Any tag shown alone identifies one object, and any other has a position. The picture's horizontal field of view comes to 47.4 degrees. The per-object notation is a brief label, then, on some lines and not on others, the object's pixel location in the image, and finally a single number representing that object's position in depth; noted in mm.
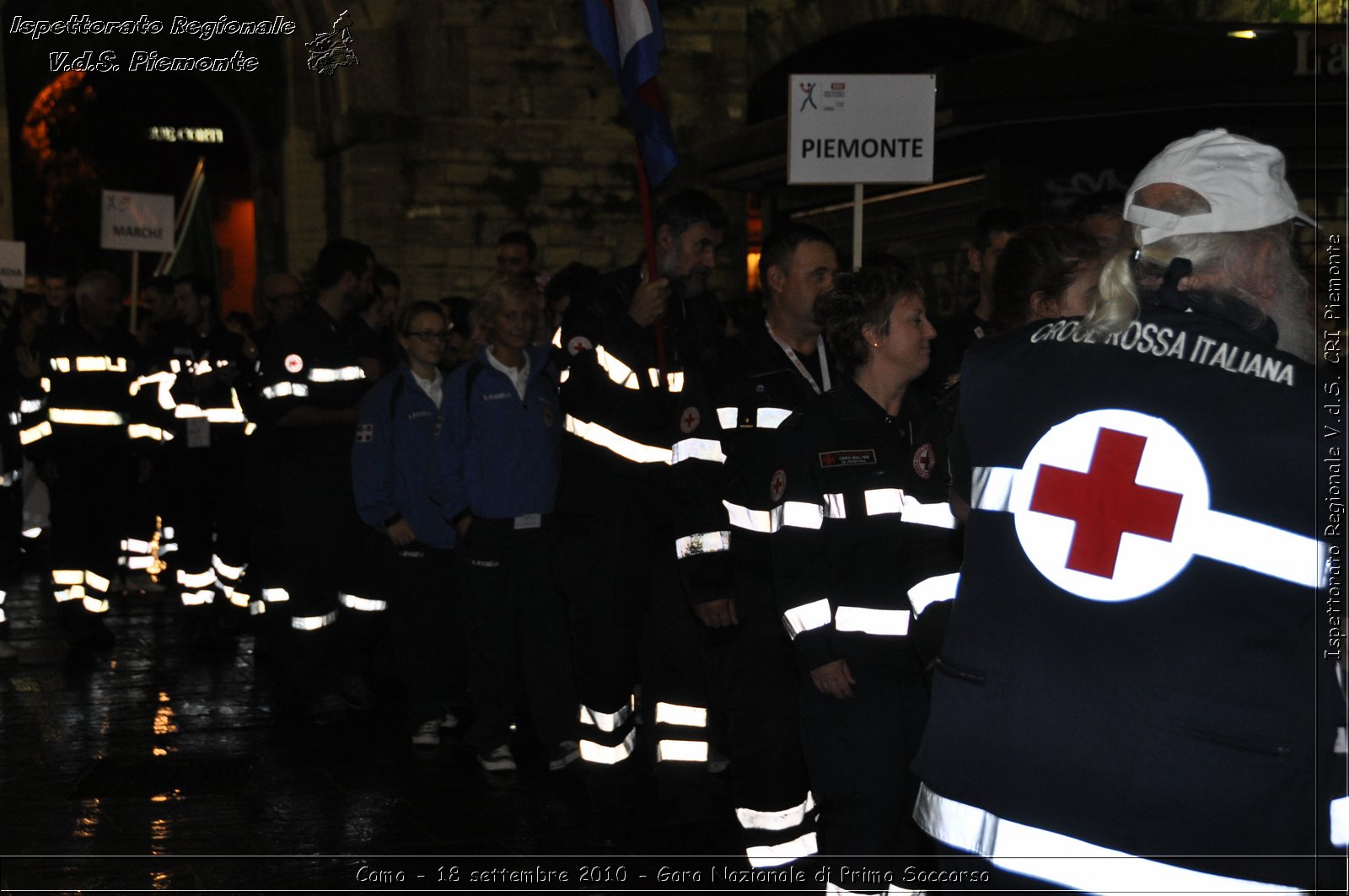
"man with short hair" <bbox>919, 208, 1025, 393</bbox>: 6207
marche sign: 14086
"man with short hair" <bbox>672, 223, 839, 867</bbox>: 4852
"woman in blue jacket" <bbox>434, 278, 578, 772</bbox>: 6809
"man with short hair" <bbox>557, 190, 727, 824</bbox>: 5824
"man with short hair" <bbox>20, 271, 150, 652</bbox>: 9797
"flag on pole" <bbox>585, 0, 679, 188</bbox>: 6297
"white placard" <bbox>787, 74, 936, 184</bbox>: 7617
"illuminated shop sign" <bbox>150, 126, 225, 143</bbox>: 28875
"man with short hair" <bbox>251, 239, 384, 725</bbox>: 7898
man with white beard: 2332
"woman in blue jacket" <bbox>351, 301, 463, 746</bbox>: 7453
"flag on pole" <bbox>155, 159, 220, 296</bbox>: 13773
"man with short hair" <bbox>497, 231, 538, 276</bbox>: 8797
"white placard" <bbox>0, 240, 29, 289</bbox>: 15047
